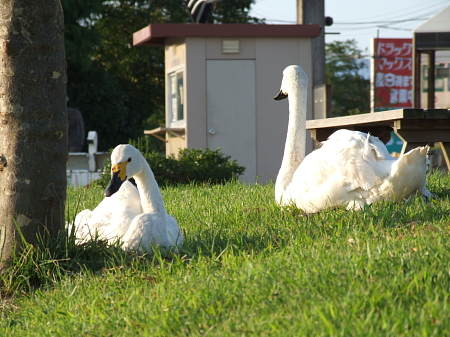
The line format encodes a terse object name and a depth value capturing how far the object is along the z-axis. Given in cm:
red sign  7256
